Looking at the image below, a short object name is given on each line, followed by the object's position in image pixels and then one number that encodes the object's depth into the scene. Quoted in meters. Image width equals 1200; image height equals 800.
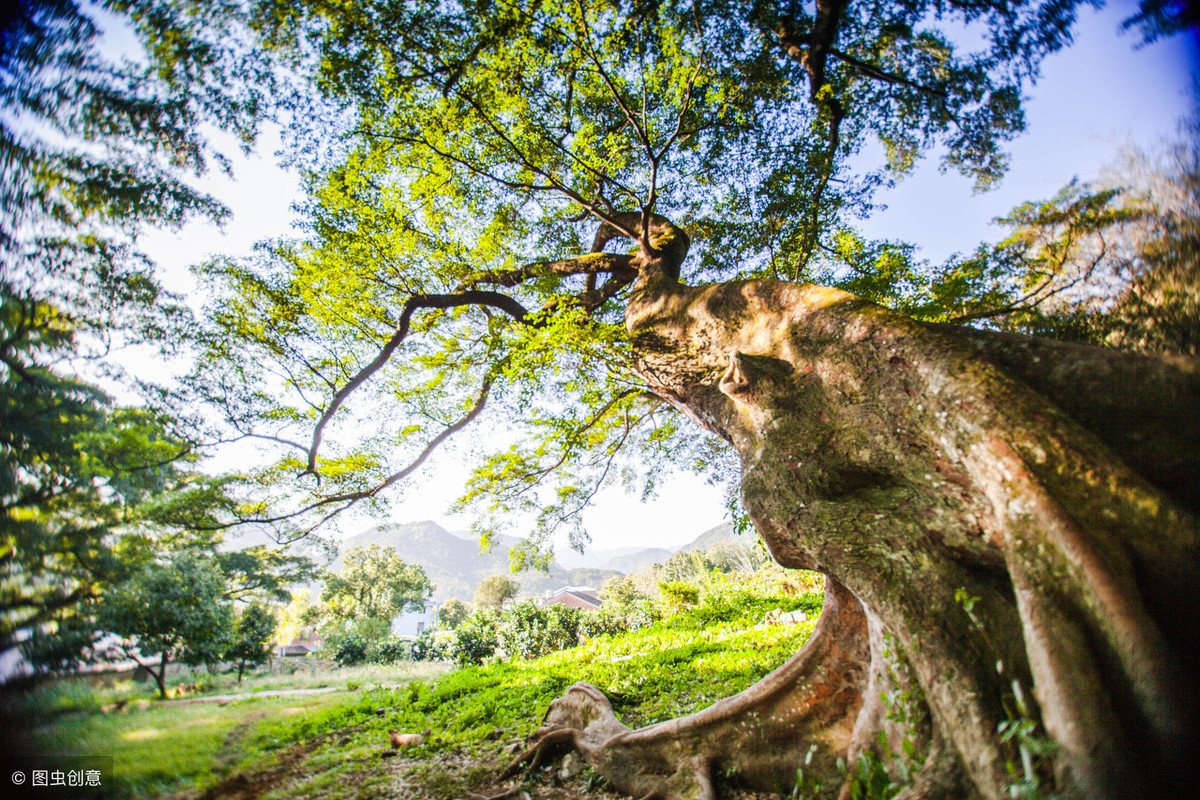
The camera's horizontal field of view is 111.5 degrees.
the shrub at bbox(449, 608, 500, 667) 13.12
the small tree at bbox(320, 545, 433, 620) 28.84
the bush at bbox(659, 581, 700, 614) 12.30
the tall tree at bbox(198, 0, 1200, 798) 1.56
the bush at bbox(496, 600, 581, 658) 12.74
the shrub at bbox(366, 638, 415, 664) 16.00
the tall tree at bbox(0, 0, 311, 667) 1.87
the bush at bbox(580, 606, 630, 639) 12.95
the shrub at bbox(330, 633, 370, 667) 15.21
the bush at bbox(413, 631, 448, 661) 16.30
